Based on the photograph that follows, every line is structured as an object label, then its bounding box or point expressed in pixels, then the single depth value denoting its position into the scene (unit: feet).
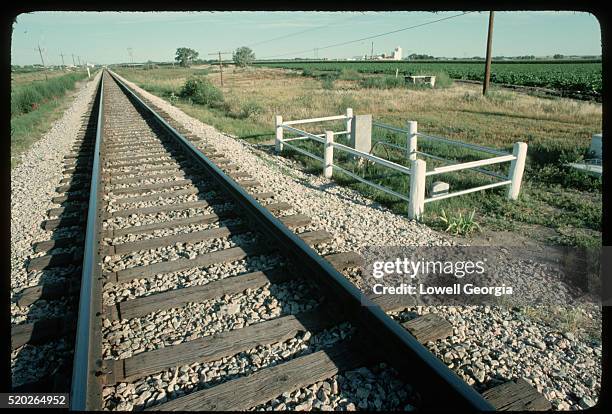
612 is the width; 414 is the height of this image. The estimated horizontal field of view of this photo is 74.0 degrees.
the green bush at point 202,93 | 73.50
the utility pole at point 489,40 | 70.69
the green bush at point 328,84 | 121.60
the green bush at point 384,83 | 123.00
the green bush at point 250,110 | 54.70
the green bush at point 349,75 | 166.69
